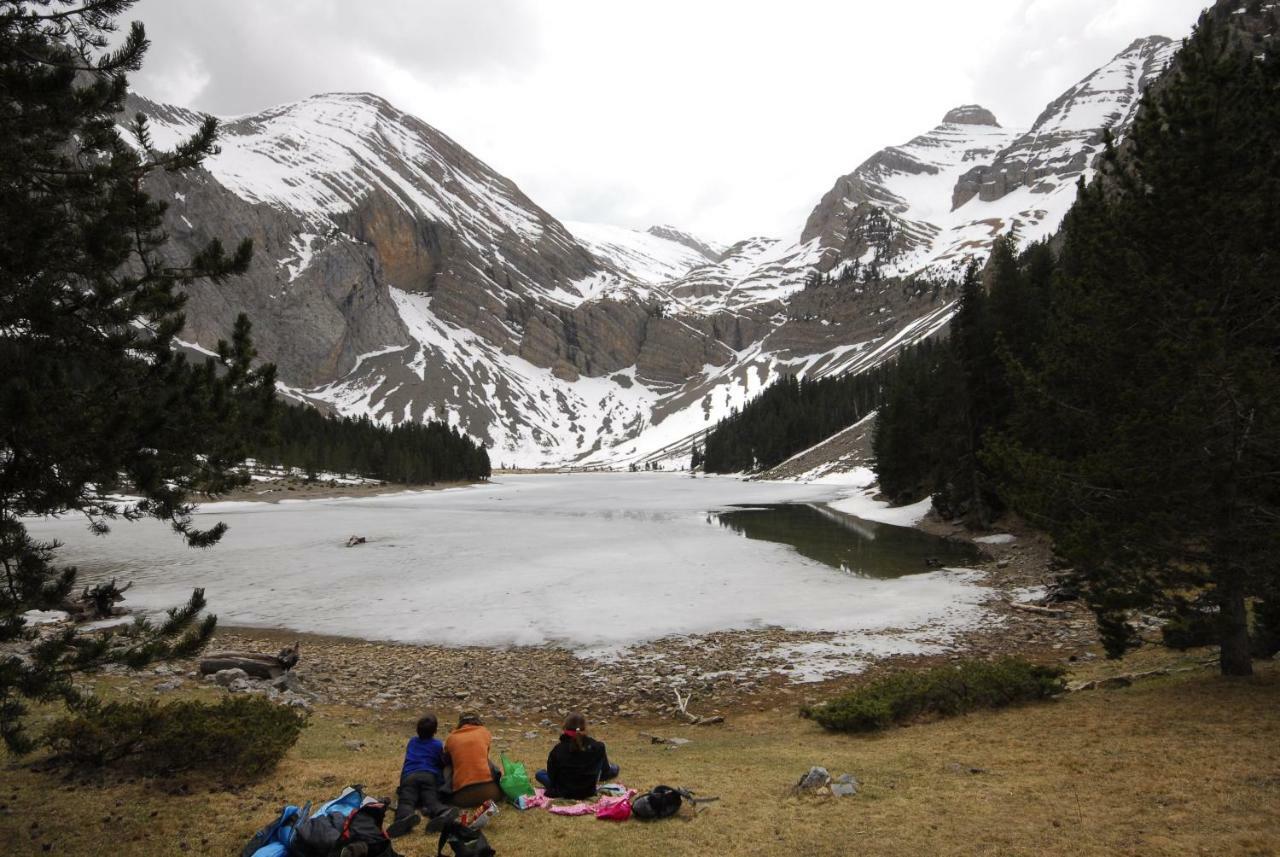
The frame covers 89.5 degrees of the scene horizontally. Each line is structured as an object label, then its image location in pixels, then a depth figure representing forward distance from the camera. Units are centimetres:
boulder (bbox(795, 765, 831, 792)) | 830
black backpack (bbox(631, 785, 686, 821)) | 764
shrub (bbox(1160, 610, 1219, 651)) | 1030
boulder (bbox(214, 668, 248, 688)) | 1436
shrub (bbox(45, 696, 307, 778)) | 834
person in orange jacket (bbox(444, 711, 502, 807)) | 810
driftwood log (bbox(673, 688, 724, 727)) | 1309
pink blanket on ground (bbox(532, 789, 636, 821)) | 773
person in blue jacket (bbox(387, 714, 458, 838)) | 739
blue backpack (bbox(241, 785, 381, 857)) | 631
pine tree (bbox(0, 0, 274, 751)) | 570
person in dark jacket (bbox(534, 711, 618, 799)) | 848
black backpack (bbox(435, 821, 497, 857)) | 639
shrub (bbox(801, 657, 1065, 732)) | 1180
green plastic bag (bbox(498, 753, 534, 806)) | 829
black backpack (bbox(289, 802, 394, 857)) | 631
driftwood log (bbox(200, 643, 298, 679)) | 1502
